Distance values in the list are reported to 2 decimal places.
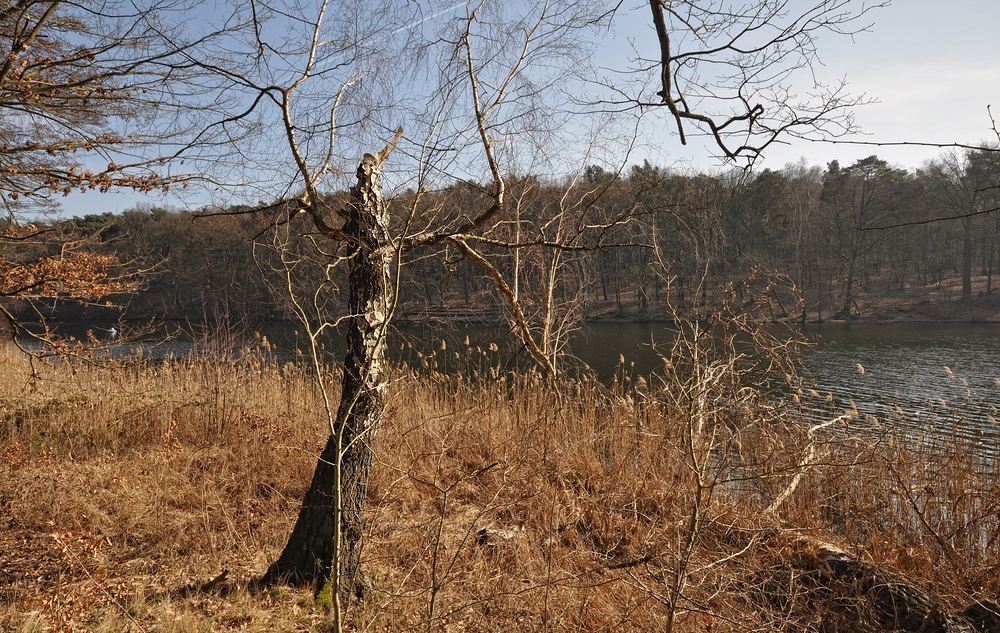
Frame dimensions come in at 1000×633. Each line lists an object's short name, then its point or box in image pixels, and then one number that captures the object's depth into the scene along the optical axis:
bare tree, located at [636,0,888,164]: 2.30
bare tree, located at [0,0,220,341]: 4.30
